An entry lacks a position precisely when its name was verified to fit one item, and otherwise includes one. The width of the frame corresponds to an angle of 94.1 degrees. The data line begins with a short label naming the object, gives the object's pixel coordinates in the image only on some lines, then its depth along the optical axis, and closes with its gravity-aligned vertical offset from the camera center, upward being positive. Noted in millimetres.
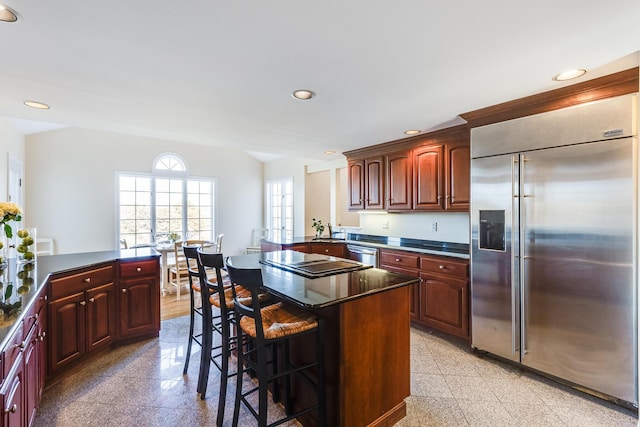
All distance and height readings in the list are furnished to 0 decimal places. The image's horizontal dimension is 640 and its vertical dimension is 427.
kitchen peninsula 1384 -703
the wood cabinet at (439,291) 2938 -811
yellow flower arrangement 2191 +20
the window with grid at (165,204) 5586 +226
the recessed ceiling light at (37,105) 2553 +981
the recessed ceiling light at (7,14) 1337 +936
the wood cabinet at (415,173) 3227 +513
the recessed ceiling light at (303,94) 2295 +951
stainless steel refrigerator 1982 -233
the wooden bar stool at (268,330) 1520 -623
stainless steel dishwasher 3875 -543
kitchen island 1619 -746
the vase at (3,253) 2218 -314
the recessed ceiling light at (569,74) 1944 +924
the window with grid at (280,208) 6535 +163
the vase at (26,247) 2518 -257
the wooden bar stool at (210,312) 1824 -669
